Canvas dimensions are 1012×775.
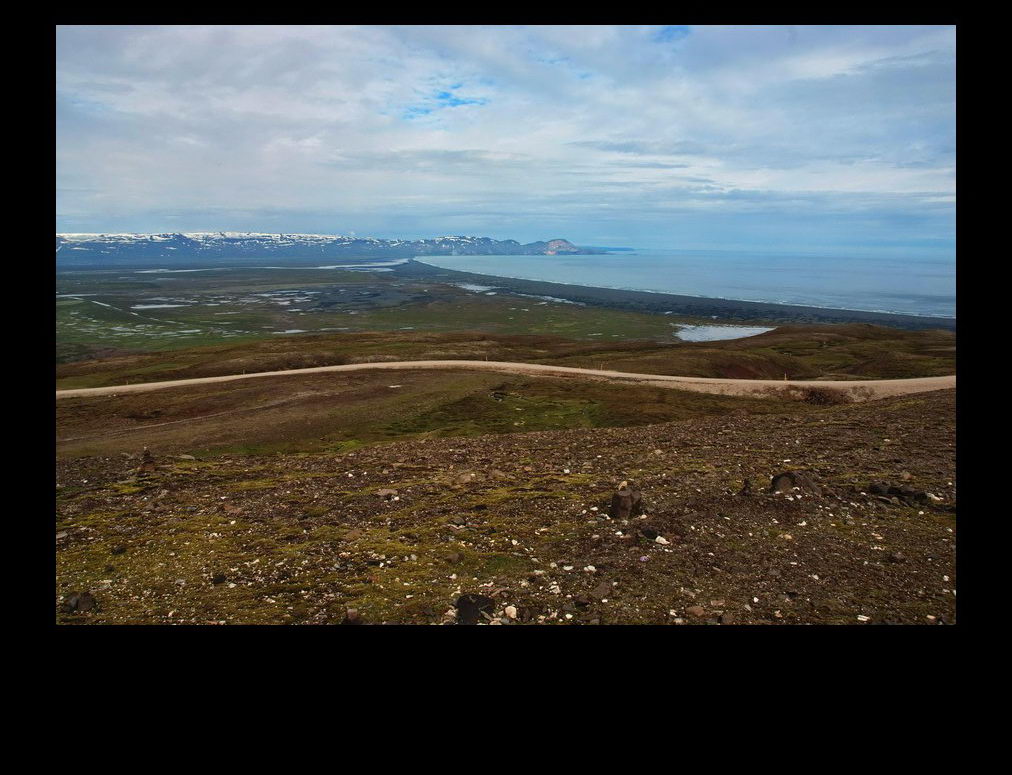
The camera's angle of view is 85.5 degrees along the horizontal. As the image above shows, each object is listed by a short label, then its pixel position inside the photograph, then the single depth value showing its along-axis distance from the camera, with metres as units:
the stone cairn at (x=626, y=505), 18.67
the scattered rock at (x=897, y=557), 14.35
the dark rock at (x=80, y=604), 13.09
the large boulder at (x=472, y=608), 12.41
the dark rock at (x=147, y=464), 28.02
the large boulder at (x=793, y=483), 19.98
